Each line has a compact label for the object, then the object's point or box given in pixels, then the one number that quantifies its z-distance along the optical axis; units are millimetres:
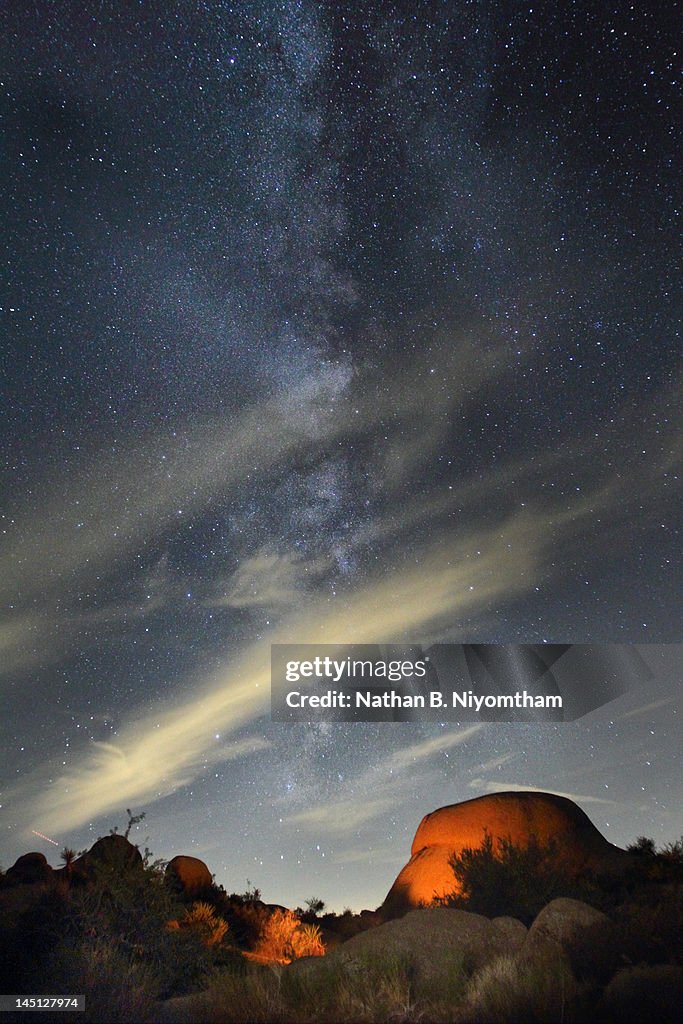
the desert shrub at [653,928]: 12844
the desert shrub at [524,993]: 10820
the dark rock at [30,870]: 24334
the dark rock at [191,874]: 28625
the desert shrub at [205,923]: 21711
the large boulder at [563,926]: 13445
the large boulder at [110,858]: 18259
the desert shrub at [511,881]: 20625
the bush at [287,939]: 24969
